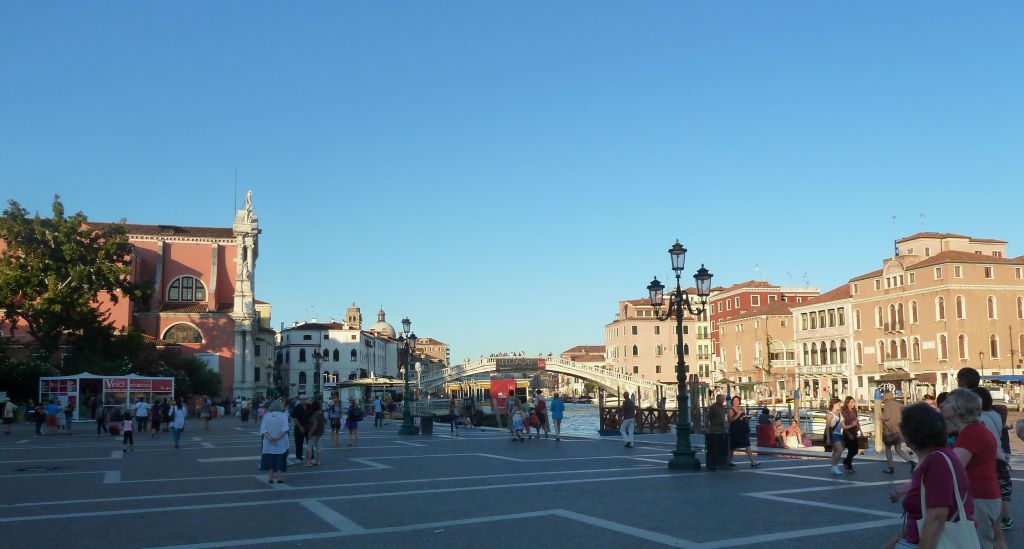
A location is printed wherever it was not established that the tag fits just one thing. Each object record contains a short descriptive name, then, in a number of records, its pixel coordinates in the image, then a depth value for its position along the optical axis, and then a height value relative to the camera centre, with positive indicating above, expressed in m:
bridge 84.25 +1.18
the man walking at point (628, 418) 23.64 -1.03
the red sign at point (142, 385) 40.12 +0.14
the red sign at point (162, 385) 41.12 +0.13
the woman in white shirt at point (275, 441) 15.30 -0.98
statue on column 66.97 +13.99
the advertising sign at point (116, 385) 39.16 +0.16
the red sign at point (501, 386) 82.81 -0.27
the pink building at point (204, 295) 62.09 +6.86
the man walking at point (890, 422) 15.43 -0.79
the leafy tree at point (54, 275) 46.69 +6.27
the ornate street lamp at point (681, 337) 17.23 +0.93
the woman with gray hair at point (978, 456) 5.62 -0.52
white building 109.31 +4.18
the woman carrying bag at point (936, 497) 4.27 -0.60
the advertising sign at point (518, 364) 85.06 +1.85
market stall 39.22 -0.04
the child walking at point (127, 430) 24.38 -1.18
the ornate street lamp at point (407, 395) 33.09 -0.43
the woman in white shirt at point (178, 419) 25.02 -0.92
